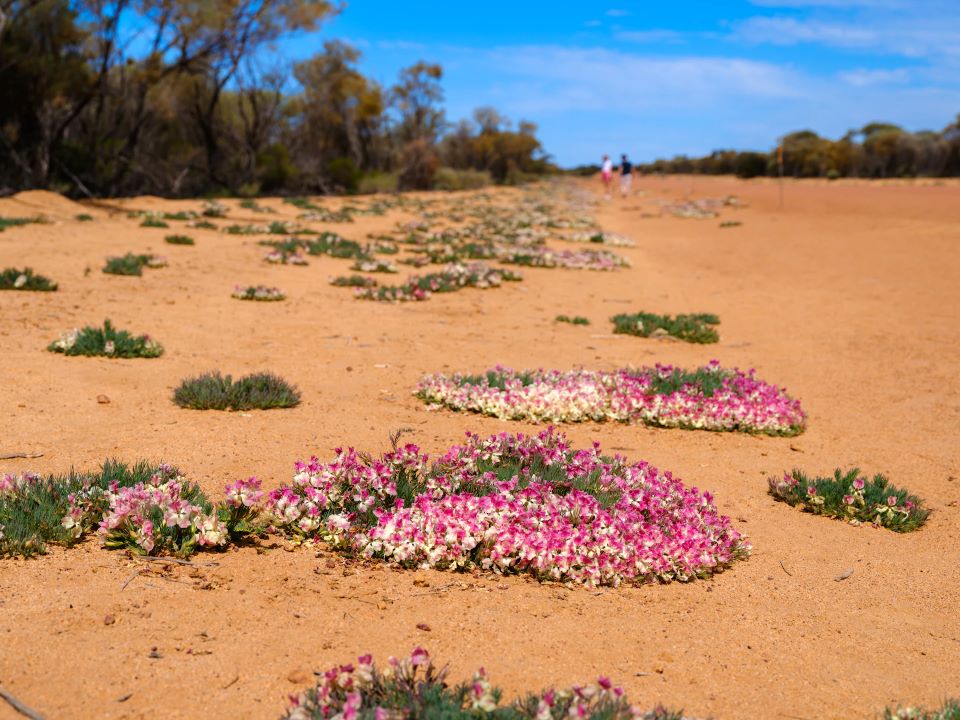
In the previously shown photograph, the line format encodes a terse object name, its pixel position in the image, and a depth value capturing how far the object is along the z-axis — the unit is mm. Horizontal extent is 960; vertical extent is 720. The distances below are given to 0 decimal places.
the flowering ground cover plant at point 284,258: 16016
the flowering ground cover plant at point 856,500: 5512
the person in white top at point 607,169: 54656
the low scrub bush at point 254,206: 28203
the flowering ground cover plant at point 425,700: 2816
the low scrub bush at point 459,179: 61106
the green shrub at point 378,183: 47216
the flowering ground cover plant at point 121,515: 4188
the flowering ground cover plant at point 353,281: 13971
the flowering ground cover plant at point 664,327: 11328
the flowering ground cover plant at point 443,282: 13227
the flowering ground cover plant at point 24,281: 11180
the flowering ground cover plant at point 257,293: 12109
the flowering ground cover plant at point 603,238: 25266
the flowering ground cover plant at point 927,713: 3189
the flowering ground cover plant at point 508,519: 4391
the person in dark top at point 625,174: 52431
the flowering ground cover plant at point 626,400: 7352
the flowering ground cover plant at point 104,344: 8250
